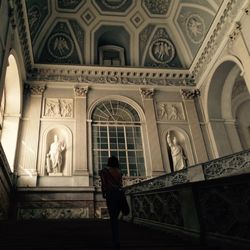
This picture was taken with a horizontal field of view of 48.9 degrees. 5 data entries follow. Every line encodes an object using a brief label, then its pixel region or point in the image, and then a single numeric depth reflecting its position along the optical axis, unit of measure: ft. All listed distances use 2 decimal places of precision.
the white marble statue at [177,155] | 40.29
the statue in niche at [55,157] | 37.42
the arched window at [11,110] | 36.42
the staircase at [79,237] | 11.59
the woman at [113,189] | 11.79
